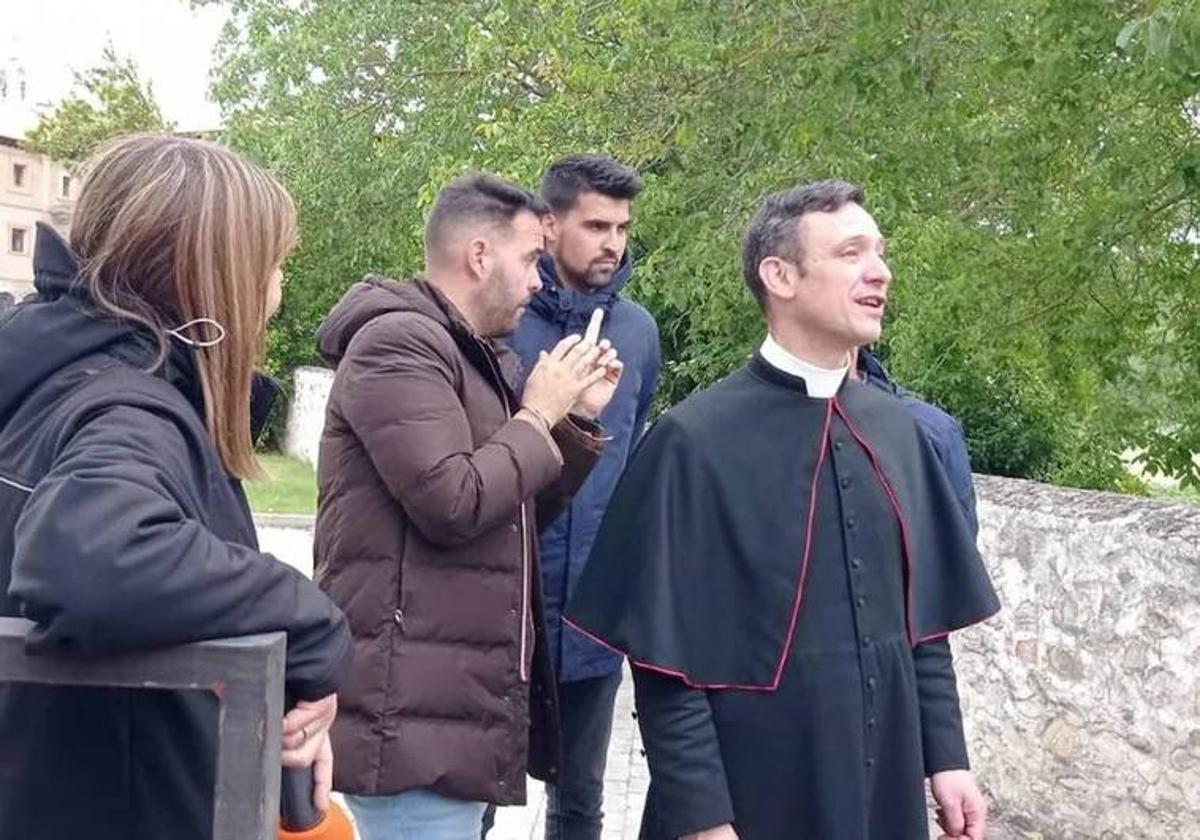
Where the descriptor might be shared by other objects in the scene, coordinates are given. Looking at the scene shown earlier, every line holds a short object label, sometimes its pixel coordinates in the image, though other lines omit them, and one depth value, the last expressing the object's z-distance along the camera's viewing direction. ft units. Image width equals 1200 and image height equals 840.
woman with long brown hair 5.14
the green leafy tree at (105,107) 126.00
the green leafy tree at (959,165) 23.76
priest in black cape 8.77
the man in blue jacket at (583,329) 12.57
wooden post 5.09
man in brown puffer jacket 9.05
